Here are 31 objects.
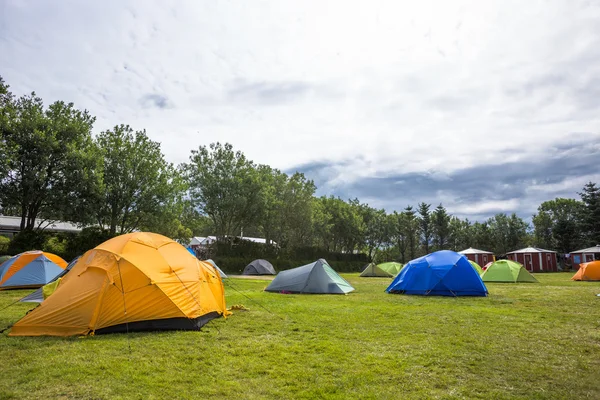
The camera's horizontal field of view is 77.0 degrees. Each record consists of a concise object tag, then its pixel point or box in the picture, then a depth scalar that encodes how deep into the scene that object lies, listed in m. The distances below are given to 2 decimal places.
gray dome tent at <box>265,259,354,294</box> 16.27
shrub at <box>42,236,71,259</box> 26.05
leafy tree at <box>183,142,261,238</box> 37.25
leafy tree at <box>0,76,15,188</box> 22.09
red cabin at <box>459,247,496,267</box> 47.22
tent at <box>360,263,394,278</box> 33.28
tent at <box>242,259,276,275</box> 34.78
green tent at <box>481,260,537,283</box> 24.20
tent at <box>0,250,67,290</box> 16.59
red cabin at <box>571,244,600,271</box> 43.70
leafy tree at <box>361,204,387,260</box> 66.25
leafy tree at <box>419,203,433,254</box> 68.56
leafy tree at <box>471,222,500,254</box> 69.75
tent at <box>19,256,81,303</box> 11.82
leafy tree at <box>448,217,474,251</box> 69.98
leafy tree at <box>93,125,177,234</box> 30.91
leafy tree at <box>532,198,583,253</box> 58.69
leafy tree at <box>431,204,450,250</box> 68.31
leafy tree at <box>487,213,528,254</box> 69.00
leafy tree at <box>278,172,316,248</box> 46.78
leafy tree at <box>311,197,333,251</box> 50.86
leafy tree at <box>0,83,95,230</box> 25.12
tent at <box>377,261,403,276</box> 34.25
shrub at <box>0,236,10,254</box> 24.58
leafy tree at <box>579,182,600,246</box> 51.91
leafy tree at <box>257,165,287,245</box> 39.56
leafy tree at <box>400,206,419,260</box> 69.50
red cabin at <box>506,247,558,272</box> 47.06
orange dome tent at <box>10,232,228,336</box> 7.45
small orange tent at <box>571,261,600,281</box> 25.20
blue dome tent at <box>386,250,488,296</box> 15.10
